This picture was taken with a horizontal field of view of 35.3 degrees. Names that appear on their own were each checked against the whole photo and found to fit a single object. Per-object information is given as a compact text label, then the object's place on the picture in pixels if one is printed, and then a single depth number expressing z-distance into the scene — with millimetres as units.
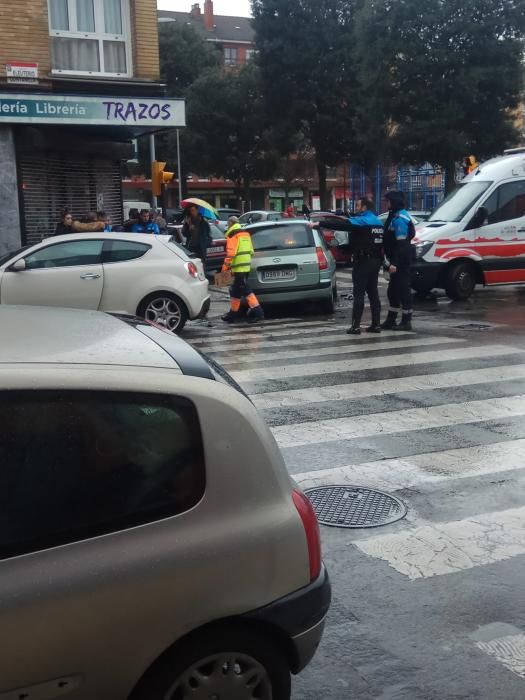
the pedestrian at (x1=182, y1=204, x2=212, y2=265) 17031
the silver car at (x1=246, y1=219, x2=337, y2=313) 13477
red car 23538
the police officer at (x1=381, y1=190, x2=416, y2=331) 11508
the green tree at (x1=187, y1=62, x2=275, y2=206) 50219
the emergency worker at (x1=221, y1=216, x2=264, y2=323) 12969
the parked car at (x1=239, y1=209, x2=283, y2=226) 27594
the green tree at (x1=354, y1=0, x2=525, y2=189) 30750
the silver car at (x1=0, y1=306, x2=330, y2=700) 2406
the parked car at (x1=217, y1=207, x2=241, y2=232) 34128
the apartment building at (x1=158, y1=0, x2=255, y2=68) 73438
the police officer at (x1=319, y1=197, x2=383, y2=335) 11211
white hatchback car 11352
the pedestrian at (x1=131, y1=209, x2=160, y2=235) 16172
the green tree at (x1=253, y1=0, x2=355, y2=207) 41781
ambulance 15195
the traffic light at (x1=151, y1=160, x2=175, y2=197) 22141
